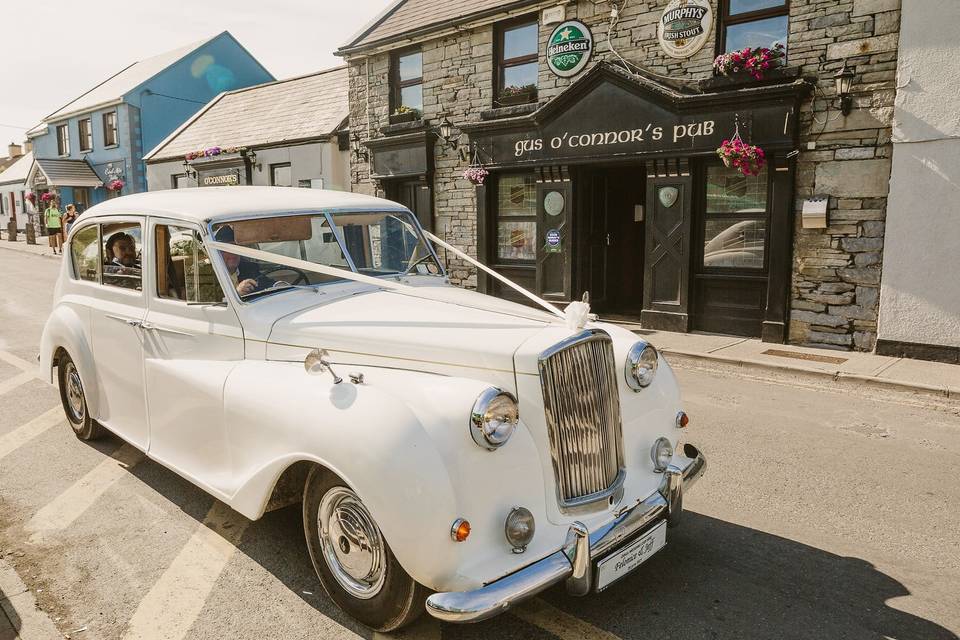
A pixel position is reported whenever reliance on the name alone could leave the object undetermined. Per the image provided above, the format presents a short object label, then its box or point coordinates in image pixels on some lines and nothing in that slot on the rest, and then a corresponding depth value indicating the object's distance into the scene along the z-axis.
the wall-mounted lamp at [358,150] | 15.59
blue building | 29.52
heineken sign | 11.52
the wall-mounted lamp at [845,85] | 8.70
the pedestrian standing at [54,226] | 24.55
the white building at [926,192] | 8.16
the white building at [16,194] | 42.00
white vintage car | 2.66
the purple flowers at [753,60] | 9.38
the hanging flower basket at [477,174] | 12.96
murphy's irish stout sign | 10.12
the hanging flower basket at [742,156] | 9.41
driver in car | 3.87
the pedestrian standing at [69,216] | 23.03
